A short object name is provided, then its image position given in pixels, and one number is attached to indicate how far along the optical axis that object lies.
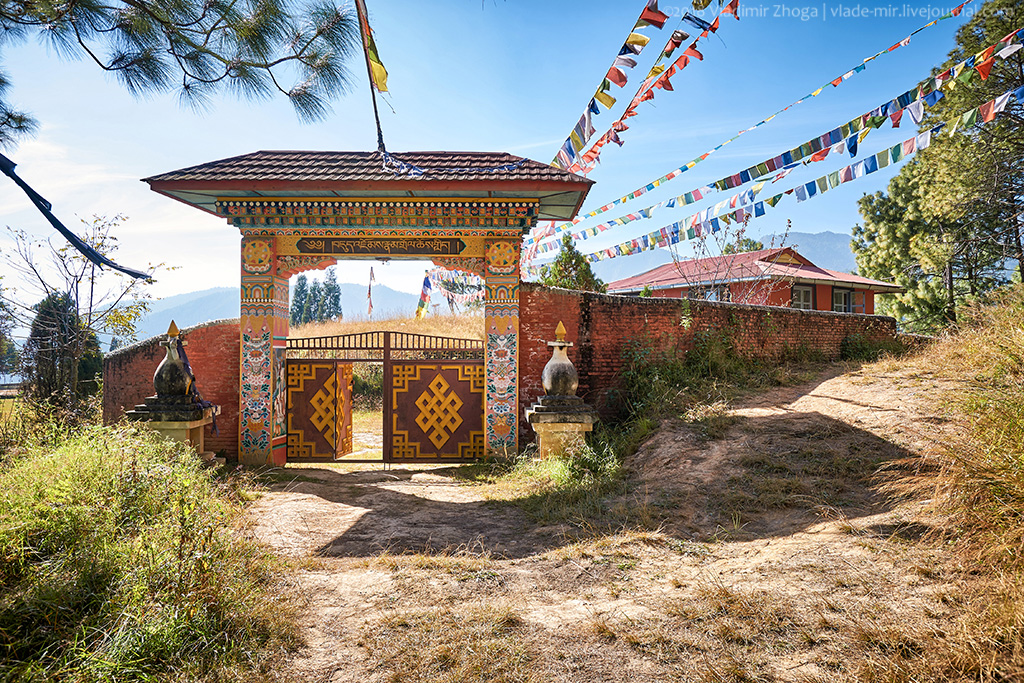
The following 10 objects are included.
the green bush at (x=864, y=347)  11.77
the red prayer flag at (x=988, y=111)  8.60
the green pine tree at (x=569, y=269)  13.48
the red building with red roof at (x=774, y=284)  20.50
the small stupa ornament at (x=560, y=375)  8.02
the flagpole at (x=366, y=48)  4.68
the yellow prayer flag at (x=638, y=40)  8.66
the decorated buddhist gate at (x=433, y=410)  9.19
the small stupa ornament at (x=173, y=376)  8.04
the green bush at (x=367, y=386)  17.11
